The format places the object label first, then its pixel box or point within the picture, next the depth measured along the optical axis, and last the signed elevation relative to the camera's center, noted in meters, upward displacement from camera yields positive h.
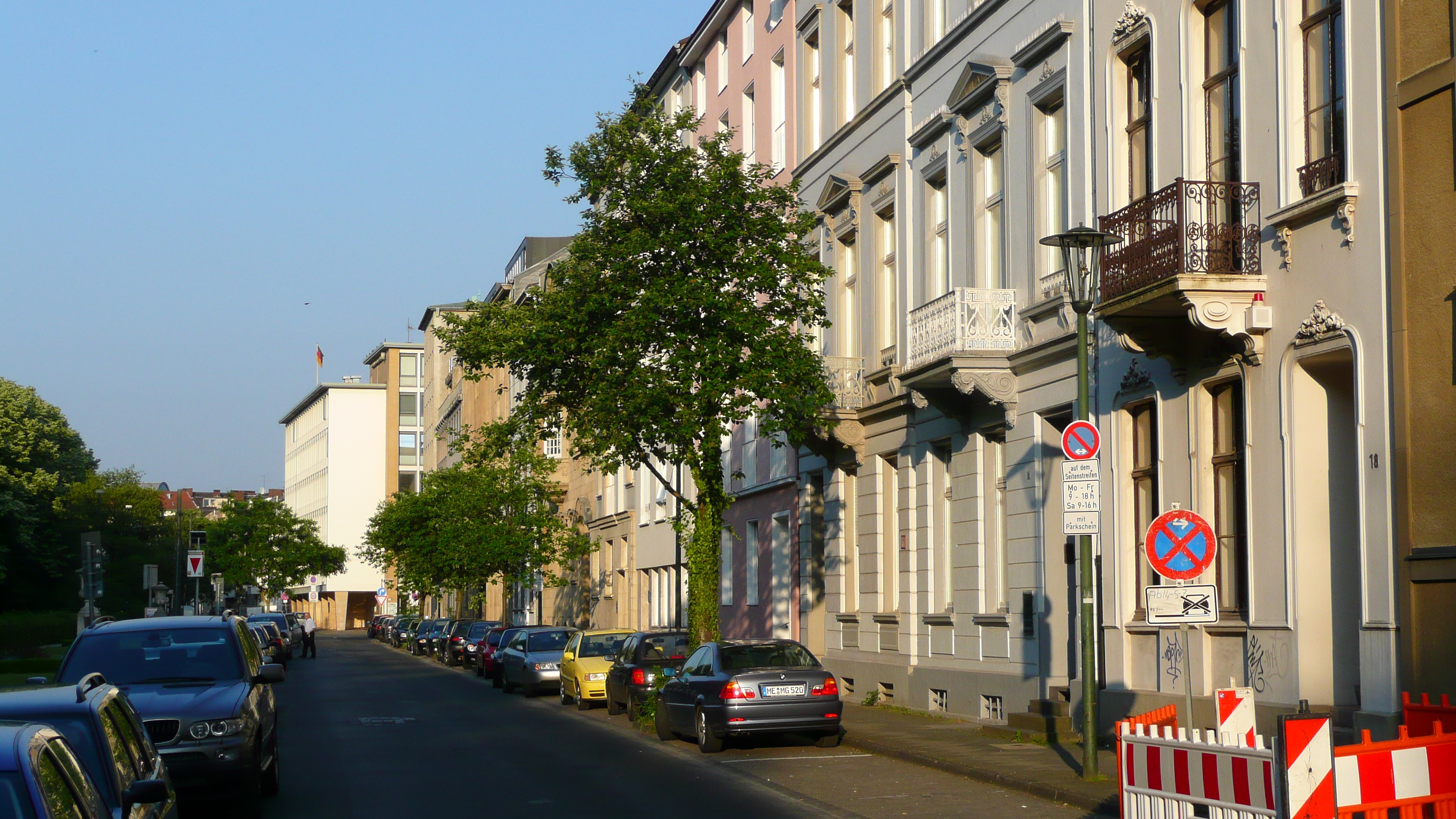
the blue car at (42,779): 5.85 -0.86
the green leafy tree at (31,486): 66.44 +3.17
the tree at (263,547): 121.44 +0.86
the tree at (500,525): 56.06 +1.16
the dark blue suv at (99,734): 7.48 -0.87
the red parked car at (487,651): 43.44 -2.70
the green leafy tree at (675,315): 23.45 +3.71
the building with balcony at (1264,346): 14.46 +2.15
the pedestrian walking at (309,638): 63.06 -3.24
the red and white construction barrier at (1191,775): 8.48 -1.28
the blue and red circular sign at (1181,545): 12.91 +0.07
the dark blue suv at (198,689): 12.56 -1.12
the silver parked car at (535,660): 35.31 -2.37
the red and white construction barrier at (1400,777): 8.15 -1.20
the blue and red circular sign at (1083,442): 15.34 +1.10
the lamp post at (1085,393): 14.78 +1.58
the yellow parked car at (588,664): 30.16 -2.11
